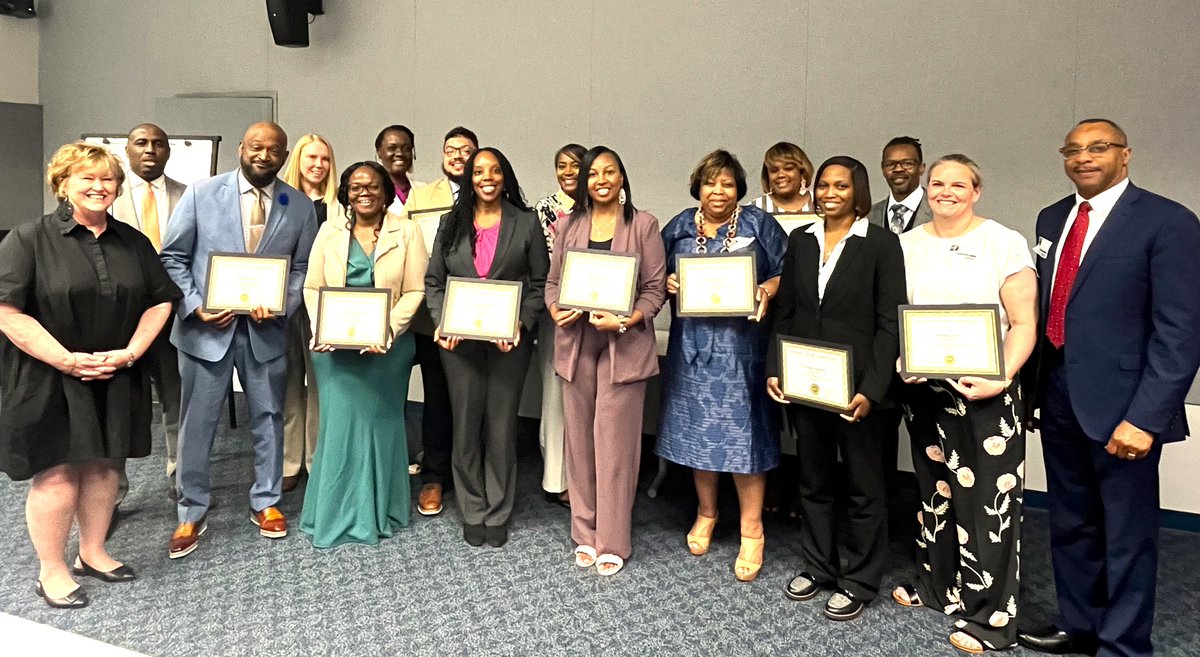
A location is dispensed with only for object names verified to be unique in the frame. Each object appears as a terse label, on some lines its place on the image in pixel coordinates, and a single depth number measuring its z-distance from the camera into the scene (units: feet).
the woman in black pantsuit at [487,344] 10.30
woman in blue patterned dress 9.58
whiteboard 18.65
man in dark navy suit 7.11
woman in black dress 8.19
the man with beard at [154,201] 12.14
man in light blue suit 10.19
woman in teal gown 10.36
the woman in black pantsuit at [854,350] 8.38
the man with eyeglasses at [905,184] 11.03
